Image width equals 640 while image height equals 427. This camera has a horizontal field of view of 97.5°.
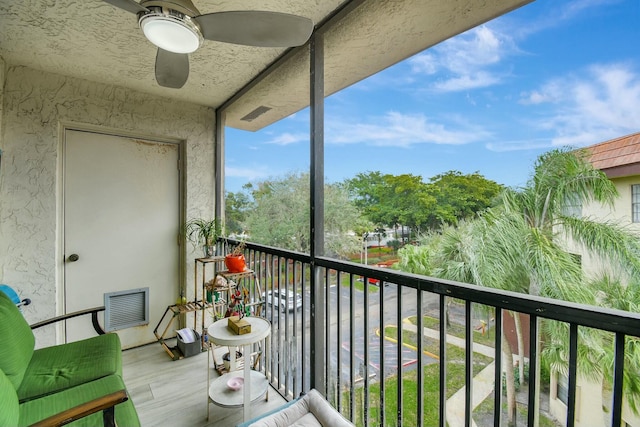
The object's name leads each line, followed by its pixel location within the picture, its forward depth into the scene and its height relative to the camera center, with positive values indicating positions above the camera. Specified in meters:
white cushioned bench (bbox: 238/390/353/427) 1.42 -1.08
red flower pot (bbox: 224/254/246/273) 2.31 -0.43
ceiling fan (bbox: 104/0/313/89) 1.13 +0.80
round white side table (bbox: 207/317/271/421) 1.66 -1.11
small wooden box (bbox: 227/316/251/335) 1.70 -0.71
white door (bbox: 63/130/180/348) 2.53 -0.11
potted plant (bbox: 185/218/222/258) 2.71 -0.22
